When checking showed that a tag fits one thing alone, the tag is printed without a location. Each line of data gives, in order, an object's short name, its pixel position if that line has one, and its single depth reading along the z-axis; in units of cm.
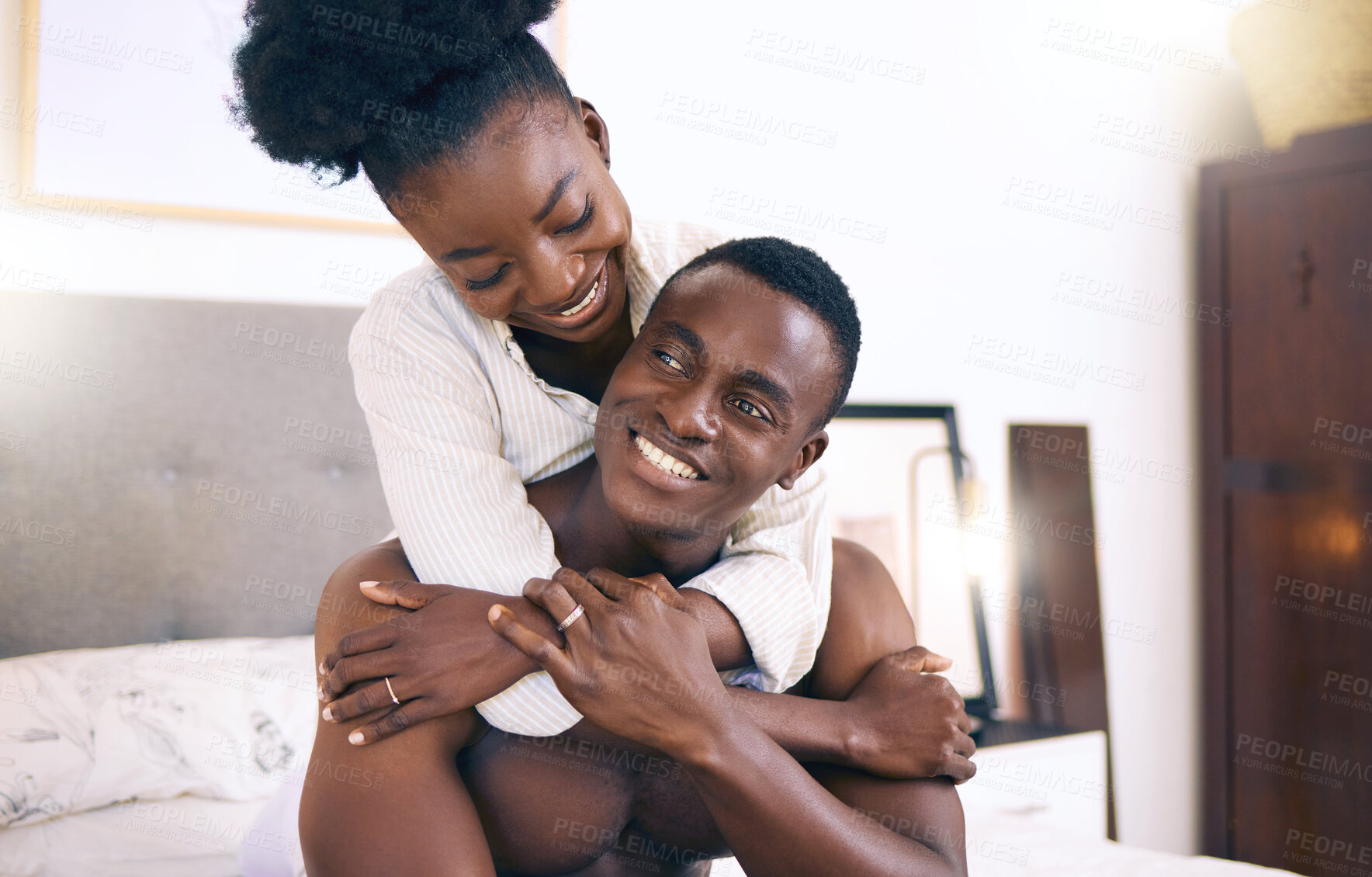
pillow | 169
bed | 172
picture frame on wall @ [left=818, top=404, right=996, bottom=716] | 284
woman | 101
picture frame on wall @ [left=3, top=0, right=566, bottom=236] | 210
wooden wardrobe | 293
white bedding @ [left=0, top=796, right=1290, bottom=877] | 164
